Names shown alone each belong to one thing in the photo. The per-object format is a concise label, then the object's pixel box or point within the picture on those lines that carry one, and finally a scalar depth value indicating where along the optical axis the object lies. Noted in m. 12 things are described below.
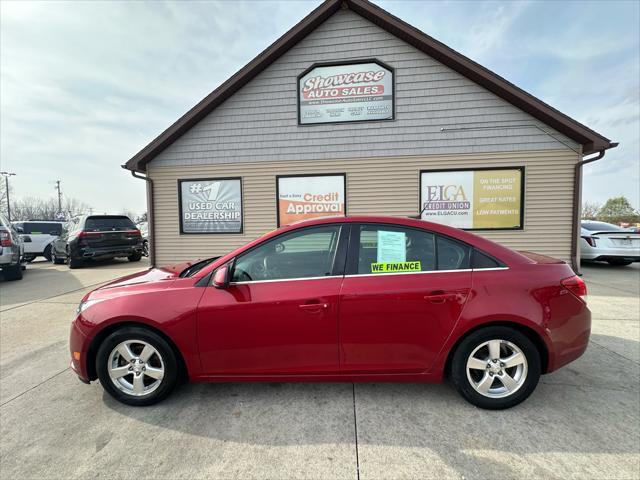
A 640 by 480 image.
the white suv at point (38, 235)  13.00
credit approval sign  7.74
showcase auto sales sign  7.59
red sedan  2.32
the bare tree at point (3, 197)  41.34
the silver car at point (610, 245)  8.02
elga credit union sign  7.37
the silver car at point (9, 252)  7.25
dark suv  9.57
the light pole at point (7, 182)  39.11
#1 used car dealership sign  8.15
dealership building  7.29
